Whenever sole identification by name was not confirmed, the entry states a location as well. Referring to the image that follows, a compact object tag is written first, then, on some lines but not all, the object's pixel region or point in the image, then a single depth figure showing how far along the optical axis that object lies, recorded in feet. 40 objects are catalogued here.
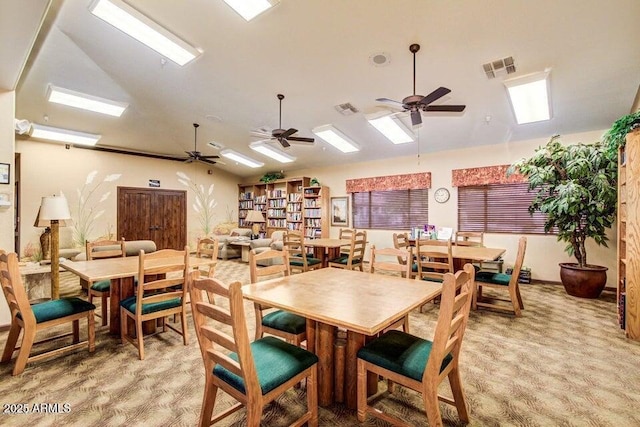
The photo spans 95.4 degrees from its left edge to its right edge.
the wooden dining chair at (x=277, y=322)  6.42
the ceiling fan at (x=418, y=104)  9.14
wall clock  19.22
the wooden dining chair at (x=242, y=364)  4.15
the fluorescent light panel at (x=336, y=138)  17.08
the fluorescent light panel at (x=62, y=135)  17.93
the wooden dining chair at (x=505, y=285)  10.93
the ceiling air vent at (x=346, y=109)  14.61
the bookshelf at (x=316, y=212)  24.48
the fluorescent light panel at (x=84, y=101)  14.58
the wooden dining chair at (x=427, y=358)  4.42
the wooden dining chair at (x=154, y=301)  8.04
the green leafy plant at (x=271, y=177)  27.58
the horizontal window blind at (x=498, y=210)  16.74
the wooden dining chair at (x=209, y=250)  10.47
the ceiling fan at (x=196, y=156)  18.83
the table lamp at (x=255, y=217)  24.08
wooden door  23.71
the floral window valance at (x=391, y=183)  19.95
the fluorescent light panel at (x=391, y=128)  15.00
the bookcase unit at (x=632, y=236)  8.87
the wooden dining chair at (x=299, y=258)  15.06
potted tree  12.19
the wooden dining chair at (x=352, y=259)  14.82
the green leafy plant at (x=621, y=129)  9.07
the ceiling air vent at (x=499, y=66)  10.39
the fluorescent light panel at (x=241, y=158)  23.22
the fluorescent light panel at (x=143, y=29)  9.55
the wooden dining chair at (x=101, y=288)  10.03
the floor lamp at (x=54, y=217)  9.87
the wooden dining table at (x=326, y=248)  15.97
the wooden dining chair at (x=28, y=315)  6.95
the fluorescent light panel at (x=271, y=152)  20.56
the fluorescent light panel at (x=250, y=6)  8.86
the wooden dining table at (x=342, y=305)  4.76
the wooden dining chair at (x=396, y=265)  7.54
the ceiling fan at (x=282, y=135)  13.78
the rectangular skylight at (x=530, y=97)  11.03
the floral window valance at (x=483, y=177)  16.76
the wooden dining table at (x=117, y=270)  8.61
